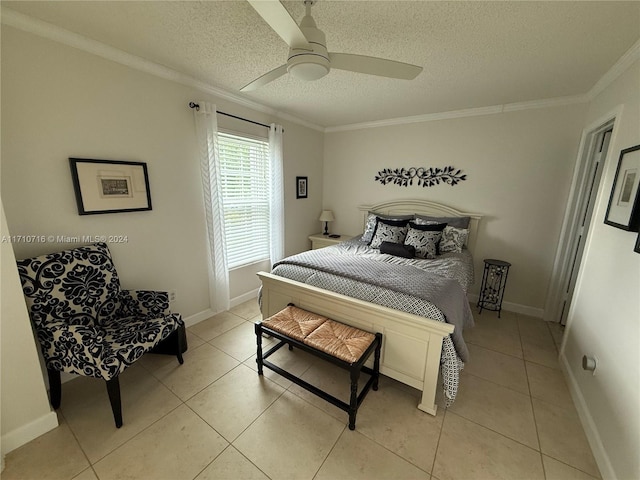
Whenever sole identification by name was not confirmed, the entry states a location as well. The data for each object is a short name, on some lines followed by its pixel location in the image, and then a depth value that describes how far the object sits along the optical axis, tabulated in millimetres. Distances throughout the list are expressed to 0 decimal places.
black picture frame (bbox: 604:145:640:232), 1459
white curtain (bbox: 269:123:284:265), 3285
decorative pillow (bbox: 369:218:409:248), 3070
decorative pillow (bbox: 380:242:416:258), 2746
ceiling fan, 1083
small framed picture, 3869
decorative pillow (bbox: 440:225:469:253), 2977
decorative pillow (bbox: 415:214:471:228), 3152
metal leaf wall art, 3326
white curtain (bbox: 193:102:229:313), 2529
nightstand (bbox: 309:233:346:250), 3930
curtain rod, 2436
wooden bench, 1615
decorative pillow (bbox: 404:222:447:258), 2812
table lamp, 4195
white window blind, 2875
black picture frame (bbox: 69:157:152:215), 1873
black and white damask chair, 1566
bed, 1694
